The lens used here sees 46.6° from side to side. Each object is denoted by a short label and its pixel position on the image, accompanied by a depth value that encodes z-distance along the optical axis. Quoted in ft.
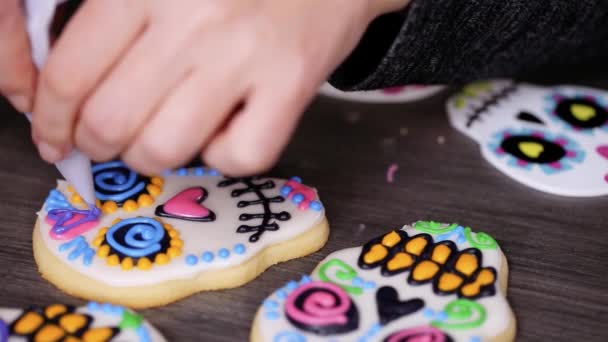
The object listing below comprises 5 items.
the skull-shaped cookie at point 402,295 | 1.79
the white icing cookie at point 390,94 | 2.95
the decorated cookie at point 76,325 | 1.75
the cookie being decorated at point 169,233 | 1.94
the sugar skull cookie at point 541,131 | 2.48
